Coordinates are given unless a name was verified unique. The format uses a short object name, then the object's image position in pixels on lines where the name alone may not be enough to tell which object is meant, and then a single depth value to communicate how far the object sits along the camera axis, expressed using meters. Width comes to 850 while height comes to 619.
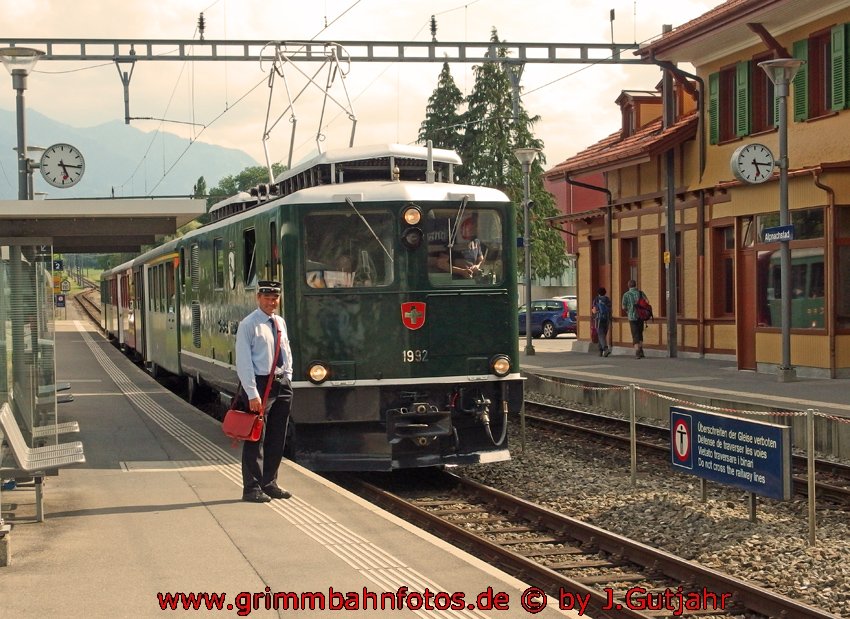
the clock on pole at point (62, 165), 22.30
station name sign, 19.20
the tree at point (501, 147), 66.50
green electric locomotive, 11.77
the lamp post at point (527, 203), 28.89
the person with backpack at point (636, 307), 26.92
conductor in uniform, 9.46
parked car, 44.44
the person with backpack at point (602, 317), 28.86
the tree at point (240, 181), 133.00
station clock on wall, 21.09
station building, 20.62
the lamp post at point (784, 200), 19.69
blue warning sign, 9.67
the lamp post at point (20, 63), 18.81
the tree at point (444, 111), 67.94
